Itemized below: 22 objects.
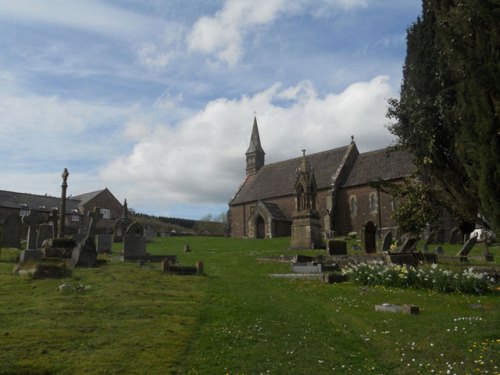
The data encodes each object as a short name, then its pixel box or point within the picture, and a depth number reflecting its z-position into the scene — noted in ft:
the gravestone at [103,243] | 86.74
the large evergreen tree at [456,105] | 30.71
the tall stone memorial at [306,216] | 97.81
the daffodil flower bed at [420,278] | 45.14
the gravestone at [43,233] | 77.46
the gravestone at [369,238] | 75.51
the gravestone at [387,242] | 77.66
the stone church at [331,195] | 150.71
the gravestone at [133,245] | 74.12
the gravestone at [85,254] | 56.24
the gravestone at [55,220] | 86.69
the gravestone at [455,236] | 110.97
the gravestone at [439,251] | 78.10
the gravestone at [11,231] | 82.12
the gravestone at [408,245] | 66.33
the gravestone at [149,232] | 143.57
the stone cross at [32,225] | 71.62
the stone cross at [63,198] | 73.41
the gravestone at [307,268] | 58.54
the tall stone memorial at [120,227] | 121.49
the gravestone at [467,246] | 72.74
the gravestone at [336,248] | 76.64
